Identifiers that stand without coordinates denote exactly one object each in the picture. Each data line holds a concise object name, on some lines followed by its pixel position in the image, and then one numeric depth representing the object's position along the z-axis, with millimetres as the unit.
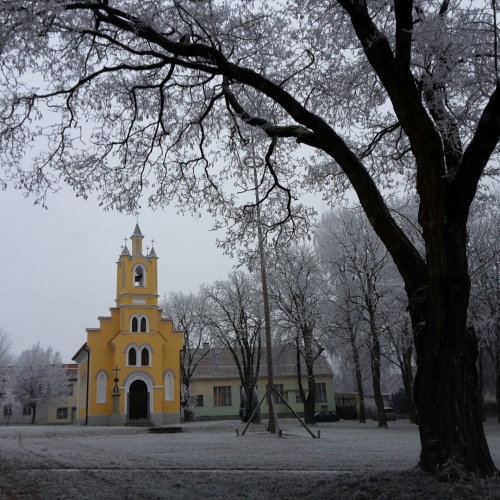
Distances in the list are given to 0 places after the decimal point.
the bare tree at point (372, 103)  6223
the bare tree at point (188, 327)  49156
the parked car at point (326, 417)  46903
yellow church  39438
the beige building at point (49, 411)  62375
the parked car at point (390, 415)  44219
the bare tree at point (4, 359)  57803
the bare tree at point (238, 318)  40125
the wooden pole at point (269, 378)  20406
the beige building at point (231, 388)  53562
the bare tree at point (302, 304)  32219
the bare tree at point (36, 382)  58312
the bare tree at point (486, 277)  24672
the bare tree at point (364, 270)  28781
